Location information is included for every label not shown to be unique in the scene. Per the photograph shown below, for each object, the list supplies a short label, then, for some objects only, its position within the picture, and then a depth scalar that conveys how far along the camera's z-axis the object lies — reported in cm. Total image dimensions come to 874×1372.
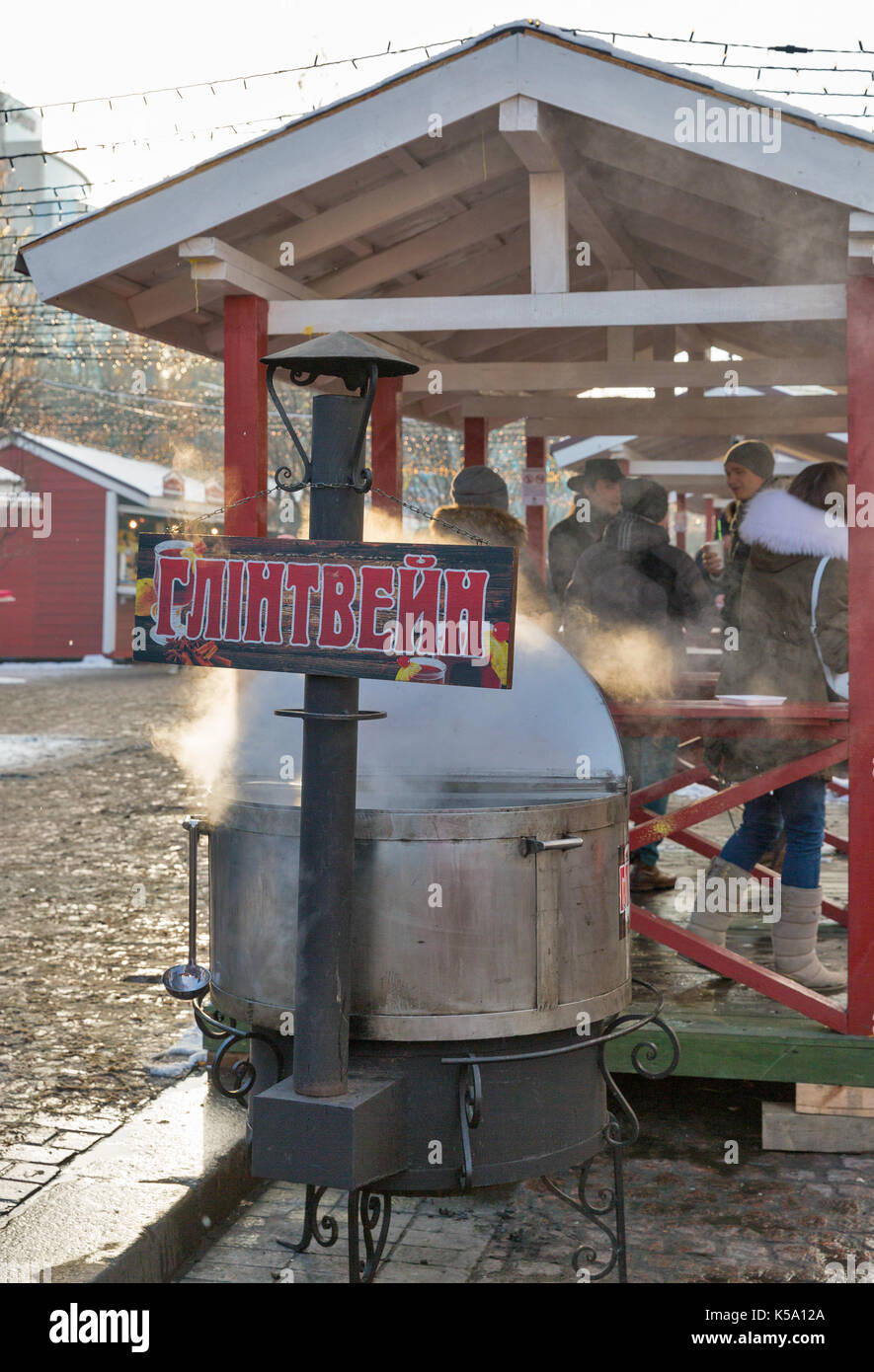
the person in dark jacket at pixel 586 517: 654
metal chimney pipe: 258
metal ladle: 307
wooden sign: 247
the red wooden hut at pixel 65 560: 2995
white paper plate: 440
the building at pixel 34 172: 5381
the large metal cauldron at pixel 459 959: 274
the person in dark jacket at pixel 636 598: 554
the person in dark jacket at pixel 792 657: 477
